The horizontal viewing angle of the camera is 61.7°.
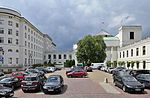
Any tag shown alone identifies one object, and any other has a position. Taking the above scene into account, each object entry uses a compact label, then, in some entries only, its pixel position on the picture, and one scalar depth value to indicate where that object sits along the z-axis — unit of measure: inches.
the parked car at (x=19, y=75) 640.3
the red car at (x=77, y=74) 842.7
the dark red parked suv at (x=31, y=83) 474.1
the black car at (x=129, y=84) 459.0
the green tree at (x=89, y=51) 1798.0
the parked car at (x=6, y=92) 364.5
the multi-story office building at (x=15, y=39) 1497.5
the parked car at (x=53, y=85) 444.2
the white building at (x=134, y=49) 1204.5
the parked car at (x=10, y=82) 495.3
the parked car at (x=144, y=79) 528.5
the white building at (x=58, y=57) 2730.4
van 1715.7
